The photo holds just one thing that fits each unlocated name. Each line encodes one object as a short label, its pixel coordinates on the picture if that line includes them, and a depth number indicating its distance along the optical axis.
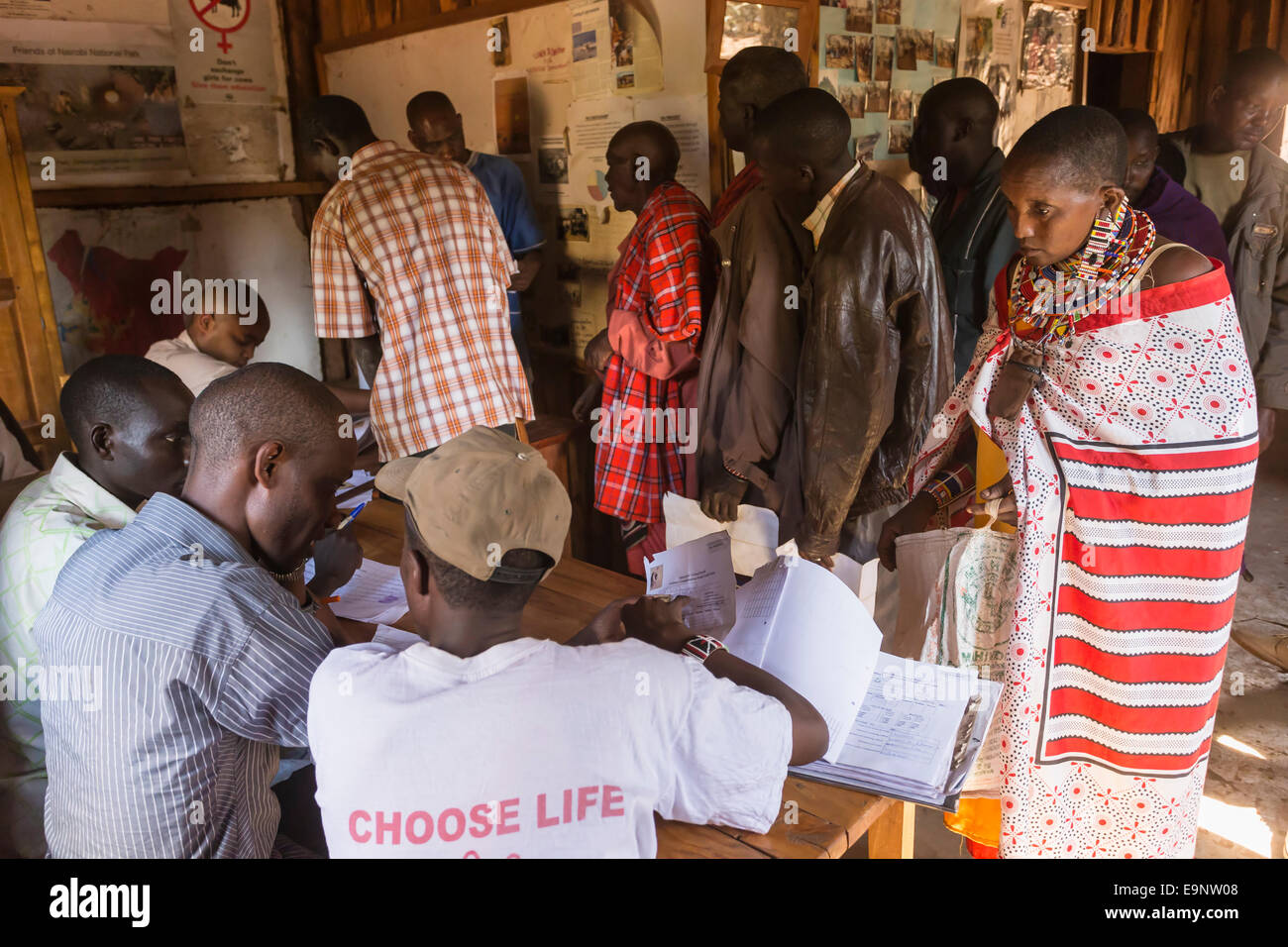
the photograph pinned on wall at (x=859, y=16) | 3.25
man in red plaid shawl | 2.65
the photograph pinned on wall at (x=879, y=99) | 3.44
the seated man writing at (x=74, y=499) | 1.53
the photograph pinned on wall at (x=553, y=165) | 3.78
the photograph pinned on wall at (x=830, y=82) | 3.22
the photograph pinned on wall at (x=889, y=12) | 3.37
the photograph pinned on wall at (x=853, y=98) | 3.32
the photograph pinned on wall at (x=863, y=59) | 3.33
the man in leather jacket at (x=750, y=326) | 2.28
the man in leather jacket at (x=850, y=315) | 2.09
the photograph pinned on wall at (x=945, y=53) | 3.68
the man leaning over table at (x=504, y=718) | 1.01
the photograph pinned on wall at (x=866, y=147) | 3.45
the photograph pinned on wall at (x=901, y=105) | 3.55
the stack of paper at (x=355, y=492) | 2.65
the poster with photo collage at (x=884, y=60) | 3.25
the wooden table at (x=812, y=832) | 1.22
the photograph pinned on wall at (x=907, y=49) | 3.51
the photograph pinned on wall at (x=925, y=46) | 3.60
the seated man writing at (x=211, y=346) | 2.57
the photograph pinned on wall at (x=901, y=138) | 3.61
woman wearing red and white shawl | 1.56
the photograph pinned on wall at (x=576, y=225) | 3.79
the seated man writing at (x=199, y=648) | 1.19
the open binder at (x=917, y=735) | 1.31
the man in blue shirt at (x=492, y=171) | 3.70
